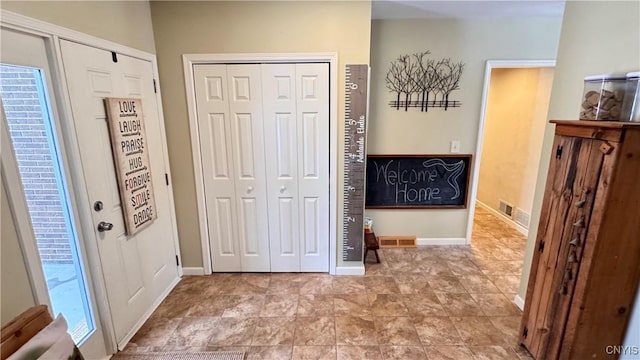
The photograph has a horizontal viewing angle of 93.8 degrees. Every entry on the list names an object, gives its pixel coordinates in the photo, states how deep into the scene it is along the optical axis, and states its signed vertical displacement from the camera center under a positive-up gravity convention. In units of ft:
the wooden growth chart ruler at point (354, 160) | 8.65 -1.11
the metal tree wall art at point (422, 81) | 10.74 +1.50
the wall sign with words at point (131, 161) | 6.73 -0.87
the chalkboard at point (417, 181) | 11.63 -2.25
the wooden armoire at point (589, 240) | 4.64 -1.99
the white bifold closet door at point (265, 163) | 8.76 -1.20
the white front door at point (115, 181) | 5.93 -1.30
